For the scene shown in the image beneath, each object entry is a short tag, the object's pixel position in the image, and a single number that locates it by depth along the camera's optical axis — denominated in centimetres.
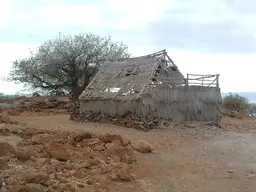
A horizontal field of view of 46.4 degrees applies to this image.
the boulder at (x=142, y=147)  715
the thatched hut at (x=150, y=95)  1142
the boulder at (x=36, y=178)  468
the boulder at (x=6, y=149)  560
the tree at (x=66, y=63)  1920
